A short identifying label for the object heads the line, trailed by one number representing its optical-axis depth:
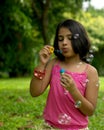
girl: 3.54
